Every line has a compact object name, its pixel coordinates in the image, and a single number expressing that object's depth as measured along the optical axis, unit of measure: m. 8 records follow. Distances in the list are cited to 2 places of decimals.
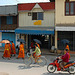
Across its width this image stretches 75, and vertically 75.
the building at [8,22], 16.69
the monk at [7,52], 10.26
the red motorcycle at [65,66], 6.33
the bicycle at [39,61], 8.28
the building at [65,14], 13.59
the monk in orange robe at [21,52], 10.26
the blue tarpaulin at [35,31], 13.38
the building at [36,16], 14.90
